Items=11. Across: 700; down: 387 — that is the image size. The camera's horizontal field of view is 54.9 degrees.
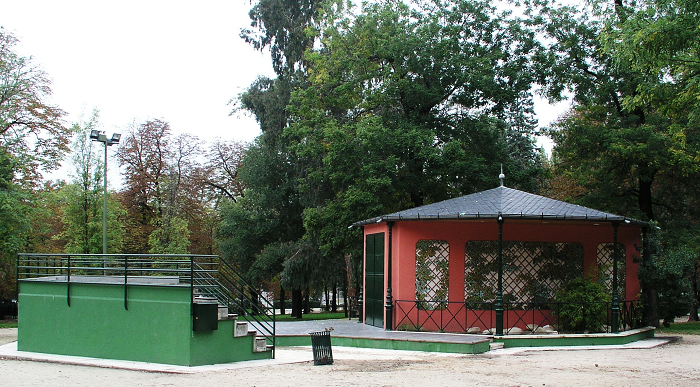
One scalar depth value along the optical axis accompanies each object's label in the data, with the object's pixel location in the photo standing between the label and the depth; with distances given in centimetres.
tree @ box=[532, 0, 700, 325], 2175
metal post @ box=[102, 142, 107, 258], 2064
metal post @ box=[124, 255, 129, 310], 1200
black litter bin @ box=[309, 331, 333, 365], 1177
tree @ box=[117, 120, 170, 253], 3534
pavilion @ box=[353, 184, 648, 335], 1619
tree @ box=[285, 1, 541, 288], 2356
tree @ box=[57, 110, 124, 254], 2517
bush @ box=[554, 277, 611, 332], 1547
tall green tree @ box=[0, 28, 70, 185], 2897
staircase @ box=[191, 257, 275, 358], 1178
